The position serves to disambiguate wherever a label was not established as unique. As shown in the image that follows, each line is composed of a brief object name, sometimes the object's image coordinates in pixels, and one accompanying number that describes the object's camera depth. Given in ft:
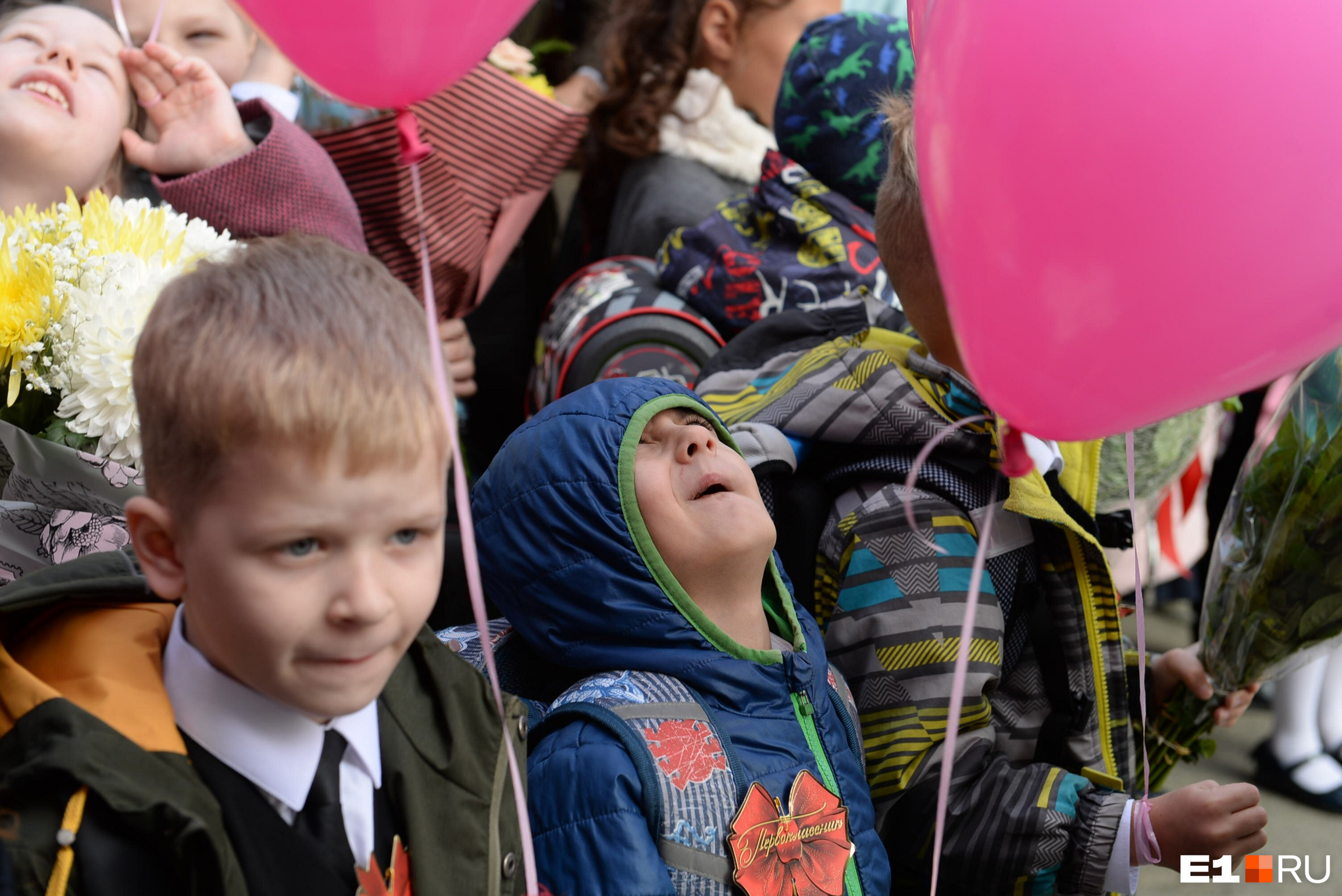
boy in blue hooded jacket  8.11
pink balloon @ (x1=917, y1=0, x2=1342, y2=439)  7.62
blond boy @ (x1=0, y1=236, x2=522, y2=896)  7.37
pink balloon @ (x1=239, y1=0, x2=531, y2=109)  7.89
